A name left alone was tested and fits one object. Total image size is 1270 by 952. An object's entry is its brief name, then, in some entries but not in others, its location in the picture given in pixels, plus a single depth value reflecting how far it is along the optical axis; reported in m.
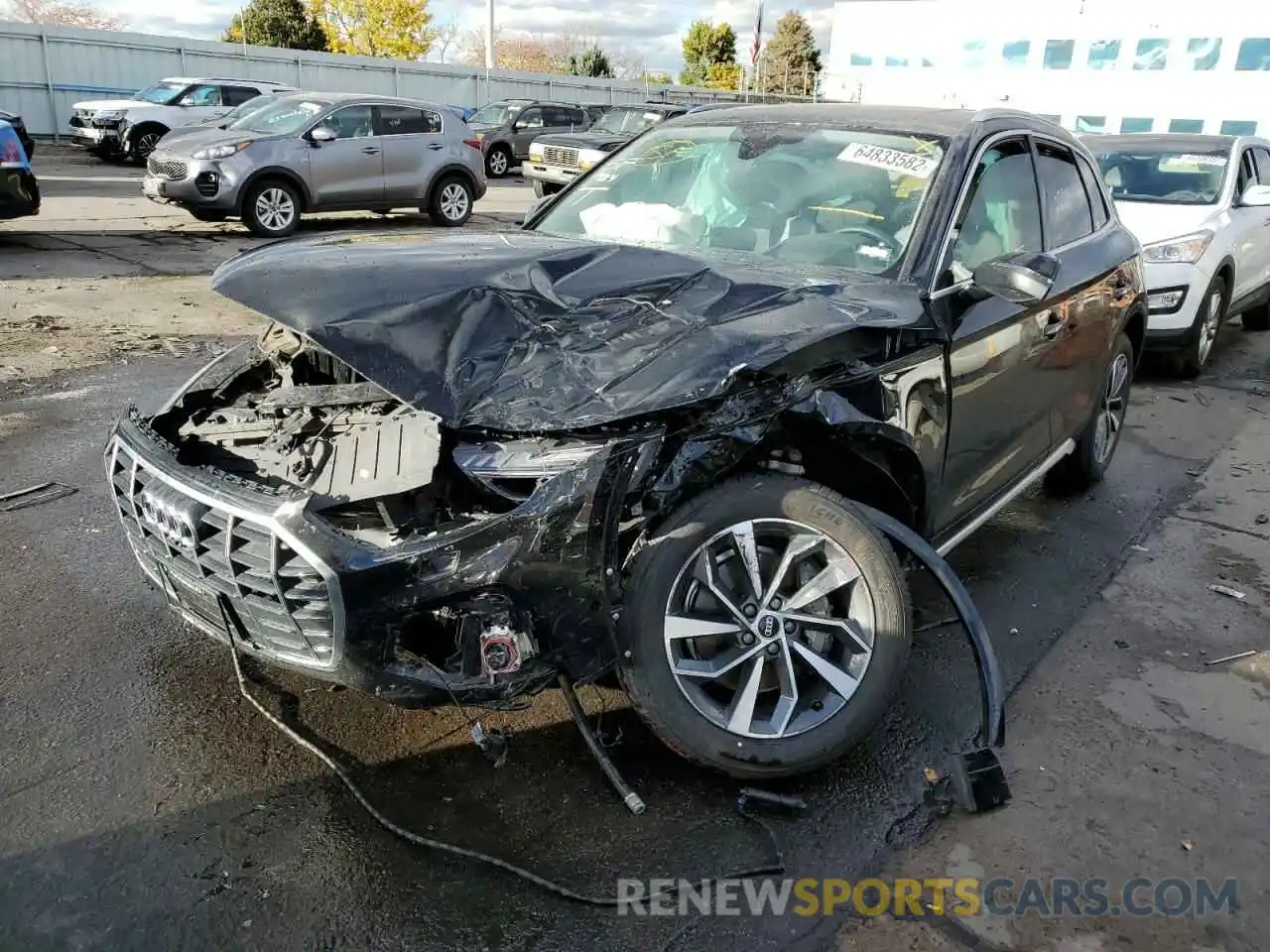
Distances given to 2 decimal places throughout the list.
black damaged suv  2.43
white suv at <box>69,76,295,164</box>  19.50
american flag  47.88
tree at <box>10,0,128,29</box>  60.94
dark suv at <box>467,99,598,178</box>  23.05
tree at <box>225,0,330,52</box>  41.47
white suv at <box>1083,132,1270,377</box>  7.82
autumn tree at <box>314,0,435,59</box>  49.84
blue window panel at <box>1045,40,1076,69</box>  37.66
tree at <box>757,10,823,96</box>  75.00
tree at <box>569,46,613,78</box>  58.34
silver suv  12.00
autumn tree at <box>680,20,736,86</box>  69.75
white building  33.97
